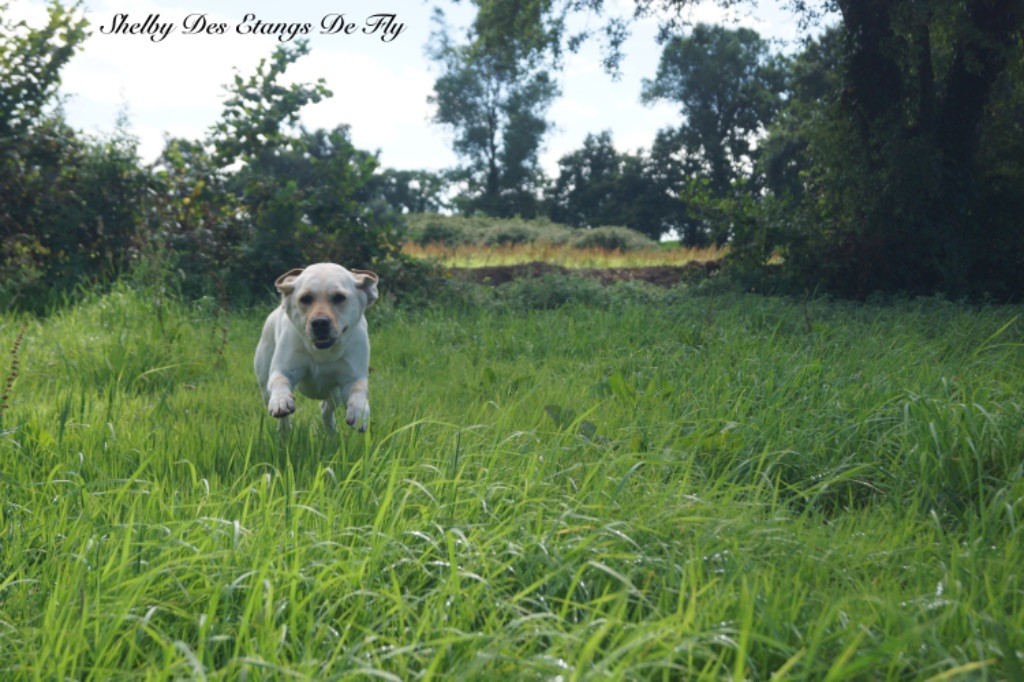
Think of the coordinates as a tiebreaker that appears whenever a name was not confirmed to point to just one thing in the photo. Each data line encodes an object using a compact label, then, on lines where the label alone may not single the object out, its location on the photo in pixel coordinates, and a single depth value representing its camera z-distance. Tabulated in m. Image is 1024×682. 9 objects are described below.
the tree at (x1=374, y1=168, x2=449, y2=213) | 48.28
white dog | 4.44
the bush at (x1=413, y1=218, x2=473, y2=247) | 29.14
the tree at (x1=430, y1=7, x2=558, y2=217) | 52.75
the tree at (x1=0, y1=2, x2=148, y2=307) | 10.00
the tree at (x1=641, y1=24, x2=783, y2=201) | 48.59
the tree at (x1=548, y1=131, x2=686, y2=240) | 47.01
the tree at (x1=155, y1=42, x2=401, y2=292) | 10.14
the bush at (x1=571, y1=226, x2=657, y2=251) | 28.77
